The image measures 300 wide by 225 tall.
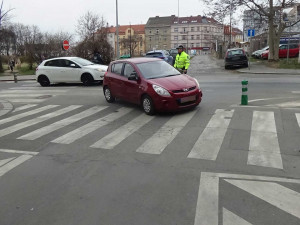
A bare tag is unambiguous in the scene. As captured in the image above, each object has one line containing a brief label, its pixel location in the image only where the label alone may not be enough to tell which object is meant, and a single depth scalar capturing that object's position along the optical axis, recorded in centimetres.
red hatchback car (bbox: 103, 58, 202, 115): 858
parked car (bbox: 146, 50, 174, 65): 2549
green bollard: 966
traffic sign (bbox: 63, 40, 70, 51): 2592
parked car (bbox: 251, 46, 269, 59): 3612
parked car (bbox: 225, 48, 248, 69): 2447
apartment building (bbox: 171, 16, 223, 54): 13400
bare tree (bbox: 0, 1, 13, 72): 3466
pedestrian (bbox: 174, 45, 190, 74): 1226
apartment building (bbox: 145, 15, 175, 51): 13350
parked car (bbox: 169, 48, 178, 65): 3704
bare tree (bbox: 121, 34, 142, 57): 7278
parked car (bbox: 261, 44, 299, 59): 3077
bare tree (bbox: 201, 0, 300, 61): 2584
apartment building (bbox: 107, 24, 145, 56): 12571
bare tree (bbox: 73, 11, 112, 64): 3064
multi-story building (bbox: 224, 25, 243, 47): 10712
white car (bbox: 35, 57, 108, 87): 1614
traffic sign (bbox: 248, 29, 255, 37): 2308
